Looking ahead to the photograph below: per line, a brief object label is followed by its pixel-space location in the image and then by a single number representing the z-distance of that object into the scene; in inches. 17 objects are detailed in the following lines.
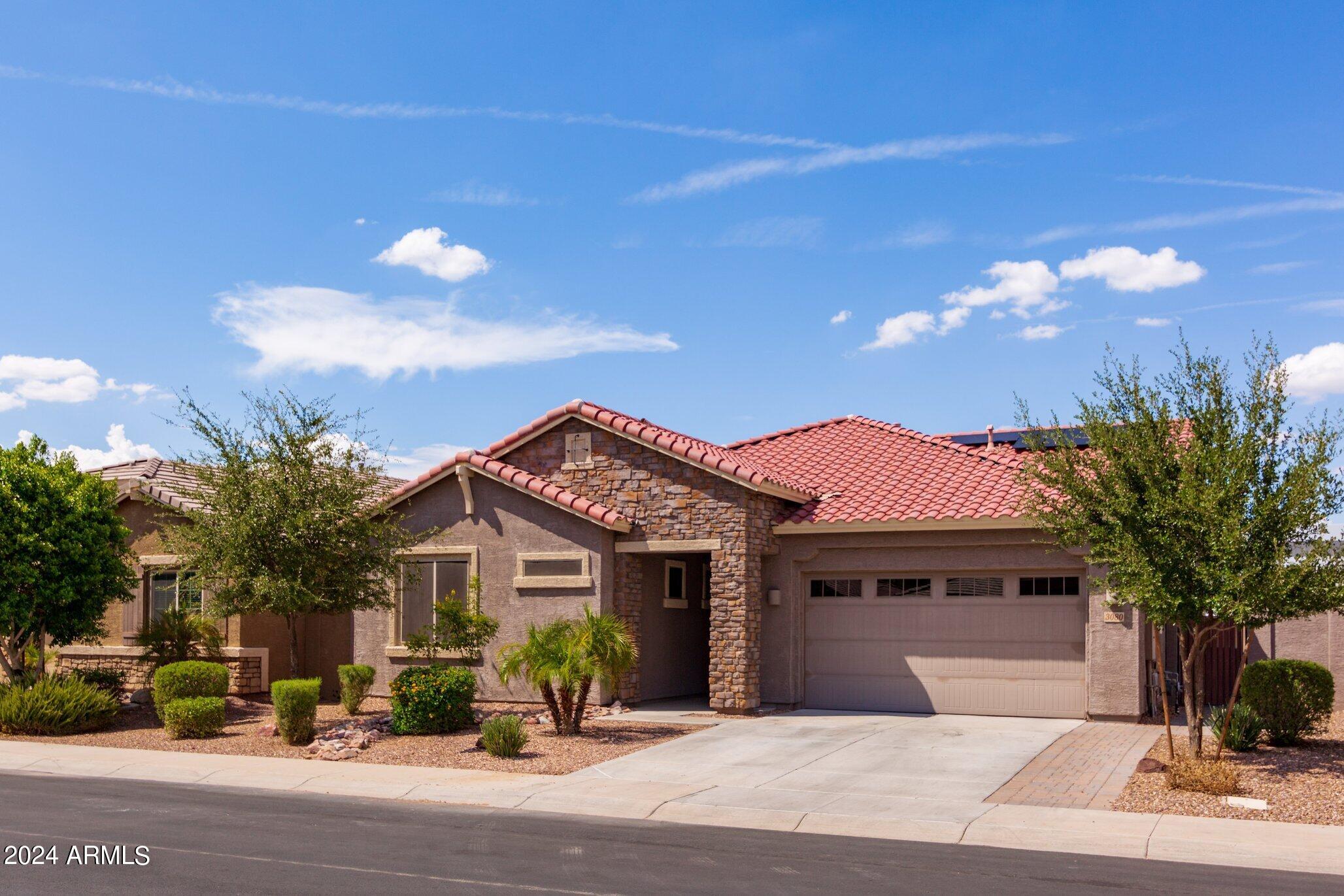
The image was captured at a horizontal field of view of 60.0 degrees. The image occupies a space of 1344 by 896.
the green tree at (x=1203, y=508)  522.6
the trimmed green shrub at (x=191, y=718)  696.4
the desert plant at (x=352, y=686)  763.8
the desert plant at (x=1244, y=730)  589.9
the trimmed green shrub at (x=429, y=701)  685.3
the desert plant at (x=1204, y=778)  493.7
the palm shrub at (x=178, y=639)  856.9
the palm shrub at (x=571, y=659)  650.2
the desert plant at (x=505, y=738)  603.5
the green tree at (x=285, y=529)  708.7
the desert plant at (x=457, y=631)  767.7
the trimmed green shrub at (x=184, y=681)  737.6
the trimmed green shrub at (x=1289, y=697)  609.9
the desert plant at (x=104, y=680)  824.9
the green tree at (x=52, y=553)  758.5
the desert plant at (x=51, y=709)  719.1
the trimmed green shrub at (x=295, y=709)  660.1
